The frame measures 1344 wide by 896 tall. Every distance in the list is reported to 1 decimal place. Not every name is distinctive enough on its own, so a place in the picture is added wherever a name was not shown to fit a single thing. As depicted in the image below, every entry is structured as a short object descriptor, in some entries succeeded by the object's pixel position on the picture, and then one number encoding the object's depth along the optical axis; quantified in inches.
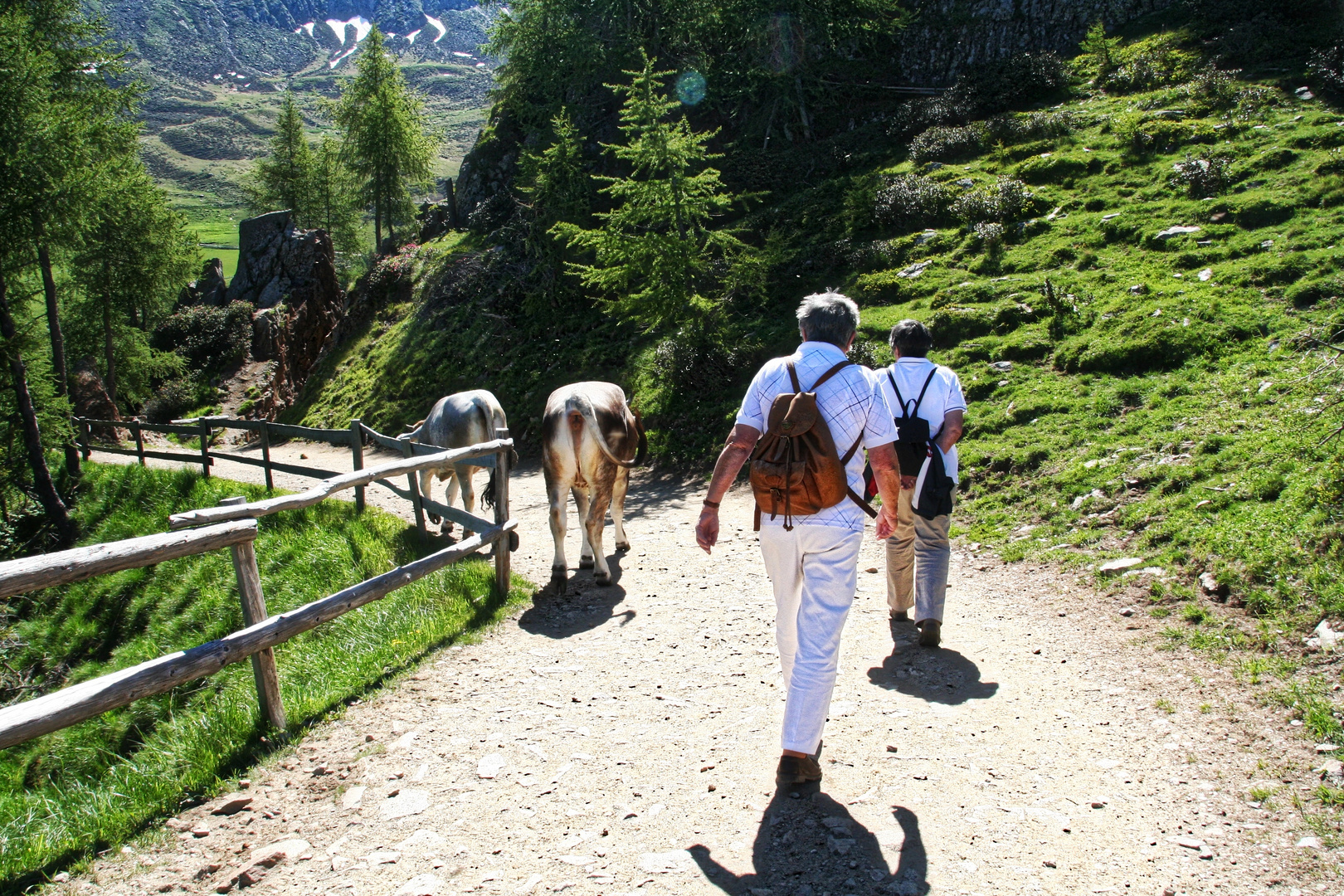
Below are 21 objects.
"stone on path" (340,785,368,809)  163.8
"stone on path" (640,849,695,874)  136.5
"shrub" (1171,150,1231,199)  536.4
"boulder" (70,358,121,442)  1090.7
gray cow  418.3
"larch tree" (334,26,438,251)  1382.9
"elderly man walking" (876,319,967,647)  217.0
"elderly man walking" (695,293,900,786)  150.5
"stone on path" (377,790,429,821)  160.0
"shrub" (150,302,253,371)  1376.7
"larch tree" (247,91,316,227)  1743.4
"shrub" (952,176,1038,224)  621.0
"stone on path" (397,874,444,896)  135.2
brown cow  309.4
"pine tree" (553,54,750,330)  541.6
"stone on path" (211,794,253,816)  163.2
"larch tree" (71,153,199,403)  1037.8
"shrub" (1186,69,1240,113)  666.8
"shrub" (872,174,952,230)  673.0
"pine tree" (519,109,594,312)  851.4
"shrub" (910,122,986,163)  778.2
